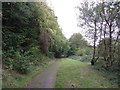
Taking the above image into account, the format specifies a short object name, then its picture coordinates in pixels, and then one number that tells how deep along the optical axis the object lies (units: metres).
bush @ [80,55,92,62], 18.15
